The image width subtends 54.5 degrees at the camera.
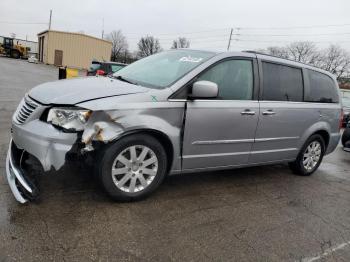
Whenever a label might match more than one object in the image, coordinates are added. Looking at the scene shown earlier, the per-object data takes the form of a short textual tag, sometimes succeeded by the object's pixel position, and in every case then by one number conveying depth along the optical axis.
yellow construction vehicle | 48.72
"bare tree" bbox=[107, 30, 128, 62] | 81.53
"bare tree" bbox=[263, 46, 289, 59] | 66.56
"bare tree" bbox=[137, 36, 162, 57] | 74.69
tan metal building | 43.03
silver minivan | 3.18
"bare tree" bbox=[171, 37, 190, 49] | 74.69
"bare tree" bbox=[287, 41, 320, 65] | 67.25
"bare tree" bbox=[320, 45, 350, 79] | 67.00
